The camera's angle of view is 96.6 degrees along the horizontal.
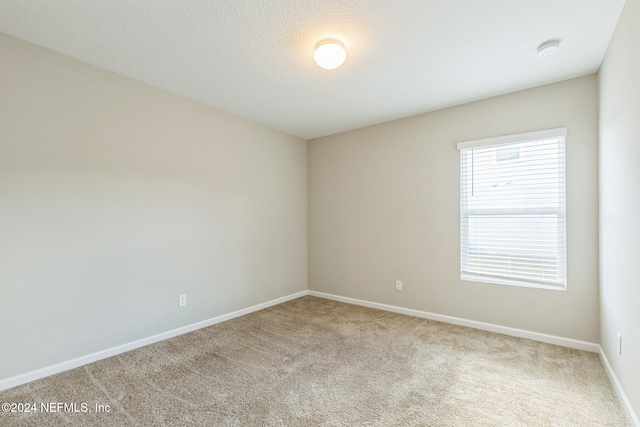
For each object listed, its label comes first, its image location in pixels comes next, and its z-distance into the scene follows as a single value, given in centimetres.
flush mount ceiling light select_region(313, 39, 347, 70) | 204
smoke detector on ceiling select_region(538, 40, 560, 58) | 209
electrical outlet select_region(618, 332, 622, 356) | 191
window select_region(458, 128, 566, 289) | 271
